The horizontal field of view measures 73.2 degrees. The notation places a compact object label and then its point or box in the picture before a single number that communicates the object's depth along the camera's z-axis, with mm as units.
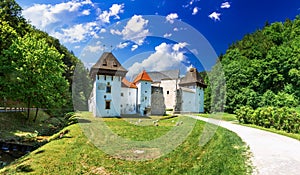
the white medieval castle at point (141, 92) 22531
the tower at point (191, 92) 32200
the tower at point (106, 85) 22328
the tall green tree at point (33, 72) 18312
